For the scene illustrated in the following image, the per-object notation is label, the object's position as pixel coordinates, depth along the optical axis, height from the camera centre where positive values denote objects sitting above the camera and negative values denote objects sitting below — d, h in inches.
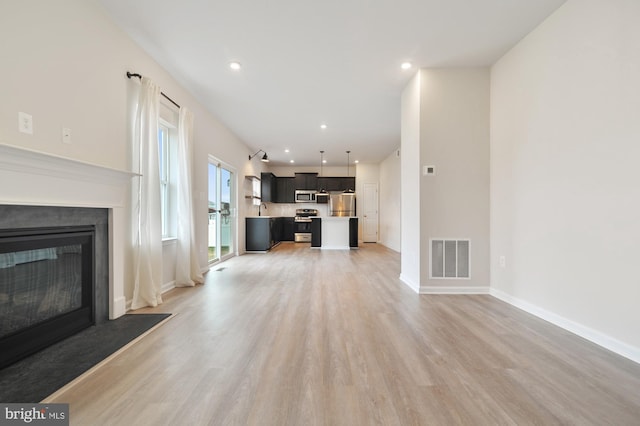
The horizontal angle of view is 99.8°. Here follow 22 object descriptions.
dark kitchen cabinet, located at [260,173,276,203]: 339.6 +33.4
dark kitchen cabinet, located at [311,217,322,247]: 308.5 -22.8
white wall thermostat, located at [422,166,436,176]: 132.3 +21.0
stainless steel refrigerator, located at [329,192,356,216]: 362.6 +12.3
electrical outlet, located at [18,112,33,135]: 68.9 +23.8
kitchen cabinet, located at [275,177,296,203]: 374.6 +32.5
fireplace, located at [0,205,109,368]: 67.0 -17.8
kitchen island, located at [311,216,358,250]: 307.1 -22.8
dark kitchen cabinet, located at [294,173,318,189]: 370.9 +45.7
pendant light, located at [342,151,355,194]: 373.4 +30.8
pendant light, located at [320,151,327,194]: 325.2 +68.1
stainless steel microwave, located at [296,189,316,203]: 370.0 +23.7
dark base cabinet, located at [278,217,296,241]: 372.8 -21.8
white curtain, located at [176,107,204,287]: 142.4 +1.4
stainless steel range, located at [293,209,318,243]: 367.2 -17.6
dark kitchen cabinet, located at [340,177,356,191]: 376.8 +40.8
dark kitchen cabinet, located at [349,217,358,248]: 311.0 -21.9
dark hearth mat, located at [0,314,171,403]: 55.7 -36.9
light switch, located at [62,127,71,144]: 80.7 +23.9
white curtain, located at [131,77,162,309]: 108.0 +4.1
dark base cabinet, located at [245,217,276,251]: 277.3 -21.3
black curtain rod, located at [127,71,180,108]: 106.8 +55.9
